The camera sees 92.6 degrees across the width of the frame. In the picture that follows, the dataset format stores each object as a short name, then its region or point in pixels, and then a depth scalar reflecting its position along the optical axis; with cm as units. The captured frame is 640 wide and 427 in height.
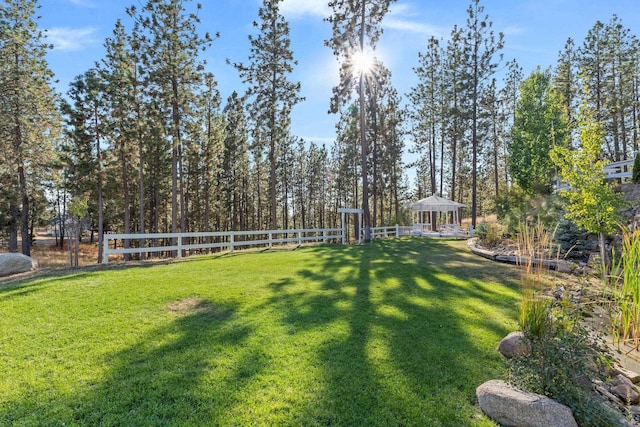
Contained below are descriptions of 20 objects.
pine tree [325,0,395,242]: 1614
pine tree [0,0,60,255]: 1634
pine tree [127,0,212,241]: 1600
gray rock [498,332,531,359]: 361
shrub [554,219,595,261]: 889
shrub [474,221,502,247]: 1193
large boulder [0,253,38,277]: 837
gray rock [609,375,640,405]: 331
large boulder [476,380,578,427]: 268
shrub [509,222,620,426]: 291
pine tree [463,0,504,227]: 2011
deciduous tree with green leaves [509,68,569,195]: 2167
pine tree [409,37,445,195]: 2606
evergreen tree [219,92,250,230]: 2838
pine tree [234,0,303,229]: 1883
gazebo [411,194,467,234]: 2262
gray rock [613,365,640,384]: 359
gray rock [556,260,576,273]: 776
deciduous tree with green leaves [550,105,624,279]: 696
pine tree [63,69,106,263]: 1806
